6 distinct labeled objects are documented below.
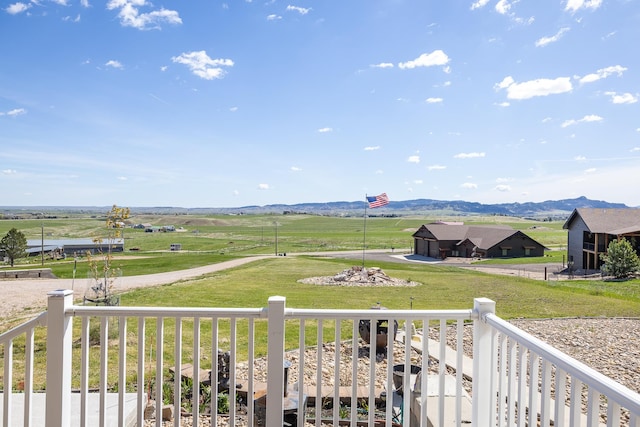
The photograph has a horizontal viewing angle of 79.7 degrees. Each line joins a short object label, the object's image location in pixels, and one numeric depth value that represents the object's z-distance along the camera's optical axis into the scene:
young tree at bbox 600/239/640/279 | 17.27
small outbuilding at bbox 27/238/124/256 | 31.39
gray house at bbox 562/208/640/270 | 21.47
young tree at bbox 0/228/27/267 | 23.61
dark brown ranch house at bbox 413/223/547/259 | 31.72
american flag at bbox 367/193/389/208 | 17.16
